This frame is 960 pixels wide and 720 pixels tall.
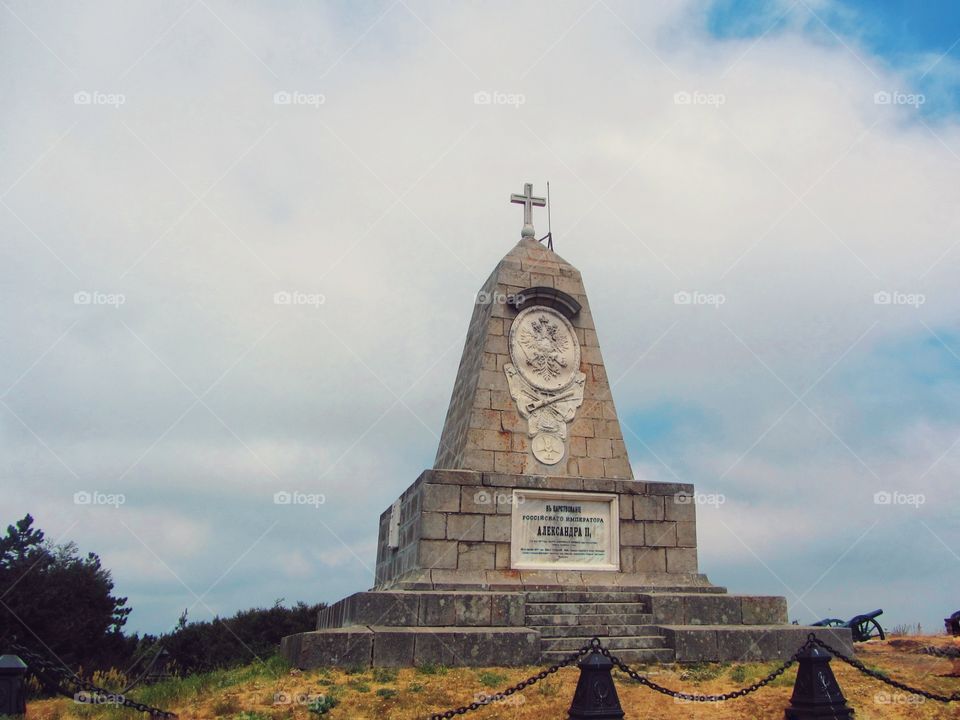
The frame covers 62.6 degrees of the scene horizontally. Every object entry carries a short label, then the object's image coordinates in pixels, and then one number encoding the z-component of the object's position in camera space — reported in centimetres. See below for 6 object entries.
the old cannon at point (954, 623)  938
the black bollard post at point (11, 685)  650
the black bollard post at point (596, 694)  538
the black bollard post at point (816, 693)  605
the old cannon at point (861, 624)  1153
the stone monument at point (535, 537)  854
